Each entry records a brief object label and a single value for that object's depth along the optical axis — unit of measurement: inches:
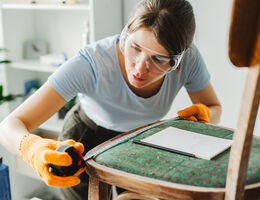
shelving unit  83.0
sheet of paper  29.7
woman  36.4
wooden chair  19.7
